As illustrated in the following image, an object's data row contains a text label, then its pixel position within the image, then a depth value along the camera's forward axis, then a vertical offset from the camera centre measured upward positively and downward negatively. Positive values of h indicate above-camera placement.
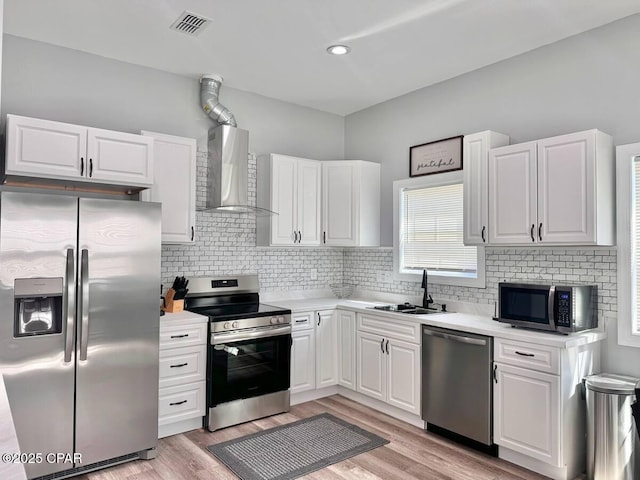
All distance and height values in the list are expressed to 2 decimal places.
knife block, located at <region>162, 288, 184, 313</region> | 3.86 -0.47
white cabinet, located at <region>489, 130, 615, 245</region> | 2.96 +0.41
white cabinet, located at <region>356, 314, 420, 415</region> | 3.77 -0.97
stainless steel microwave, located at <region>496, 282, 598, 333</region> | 2.95 -0.37
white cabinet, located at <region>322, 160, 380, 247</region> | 4.74 +0.48
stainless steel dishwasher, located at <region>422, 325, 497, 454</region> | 3.25 -1.00
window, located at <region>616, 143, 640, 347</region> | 3.02 +0.07
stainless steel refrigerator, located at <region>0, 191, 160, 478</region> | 2.71 -0.49
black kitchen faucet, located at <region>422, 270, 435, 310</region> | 4.25 -0.44
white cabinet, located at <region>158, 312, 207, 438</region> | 3.45 -0.96
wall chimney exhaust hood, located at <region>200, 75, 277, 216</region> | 4.13 +0.84
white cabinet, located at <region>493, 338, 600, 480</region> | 2.87 -1.01
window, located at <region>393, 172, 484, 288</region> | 4.12 +0.16
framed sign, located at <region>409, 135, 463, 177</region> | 4.15 +0.88
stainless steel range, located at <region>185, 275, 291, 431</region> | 3.64 -0.89
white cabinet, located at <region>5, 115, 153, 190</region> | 2.99 +0.65
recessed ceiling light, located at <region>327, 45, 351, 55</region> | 3.56 +1.58
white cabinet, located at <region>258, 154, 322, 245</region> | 4.48 +0.50
